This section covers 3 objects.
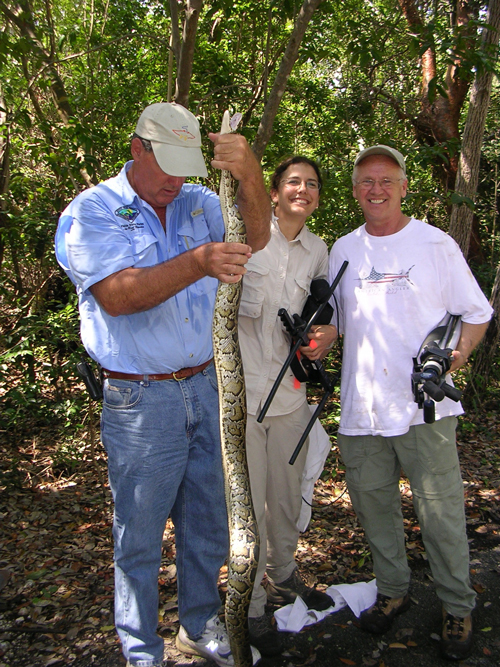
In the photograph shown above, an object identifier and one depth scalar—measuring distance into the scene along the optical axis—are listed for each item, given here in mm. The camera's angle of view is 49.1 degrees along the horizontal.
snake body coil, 2742
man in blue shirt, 2594
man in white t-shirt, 3182
